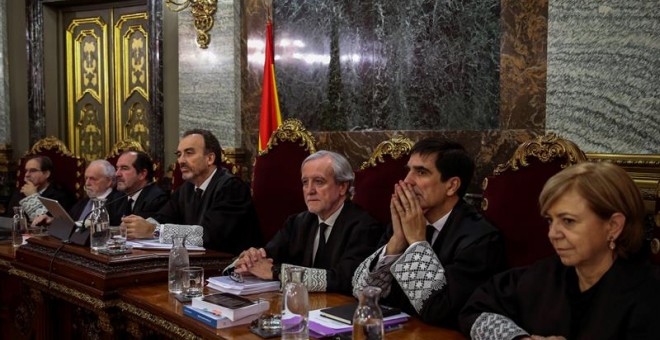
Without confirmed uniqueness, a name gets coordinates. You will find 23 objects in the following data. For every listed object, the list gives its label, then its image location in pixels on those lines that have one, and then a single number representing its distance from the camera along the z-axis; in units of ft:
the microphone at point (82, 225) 9.50
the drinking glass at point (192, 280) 7.97
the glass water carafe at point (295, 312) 6.01
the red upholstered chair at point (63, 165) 17.20
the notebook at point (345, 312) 6.53
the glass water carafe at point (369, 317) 5.26
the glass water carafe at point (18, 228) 11.82
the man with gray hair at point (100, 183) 14.56
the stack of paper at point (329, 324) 6.22
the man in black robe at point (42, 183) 16.57
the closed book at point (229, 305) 6.70
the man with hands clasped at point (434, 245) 7.10
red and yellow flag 14.88
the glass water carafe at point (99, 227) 9.49
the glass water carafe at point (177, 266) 8.23
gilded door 19.76
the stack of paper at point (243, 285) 8.00
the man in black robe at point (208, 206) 11.47
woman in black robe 5.52
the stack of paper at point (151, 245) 9.96
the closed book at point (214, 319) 6.64
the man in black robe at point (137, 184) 13.82
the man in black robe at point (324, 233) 8.57
